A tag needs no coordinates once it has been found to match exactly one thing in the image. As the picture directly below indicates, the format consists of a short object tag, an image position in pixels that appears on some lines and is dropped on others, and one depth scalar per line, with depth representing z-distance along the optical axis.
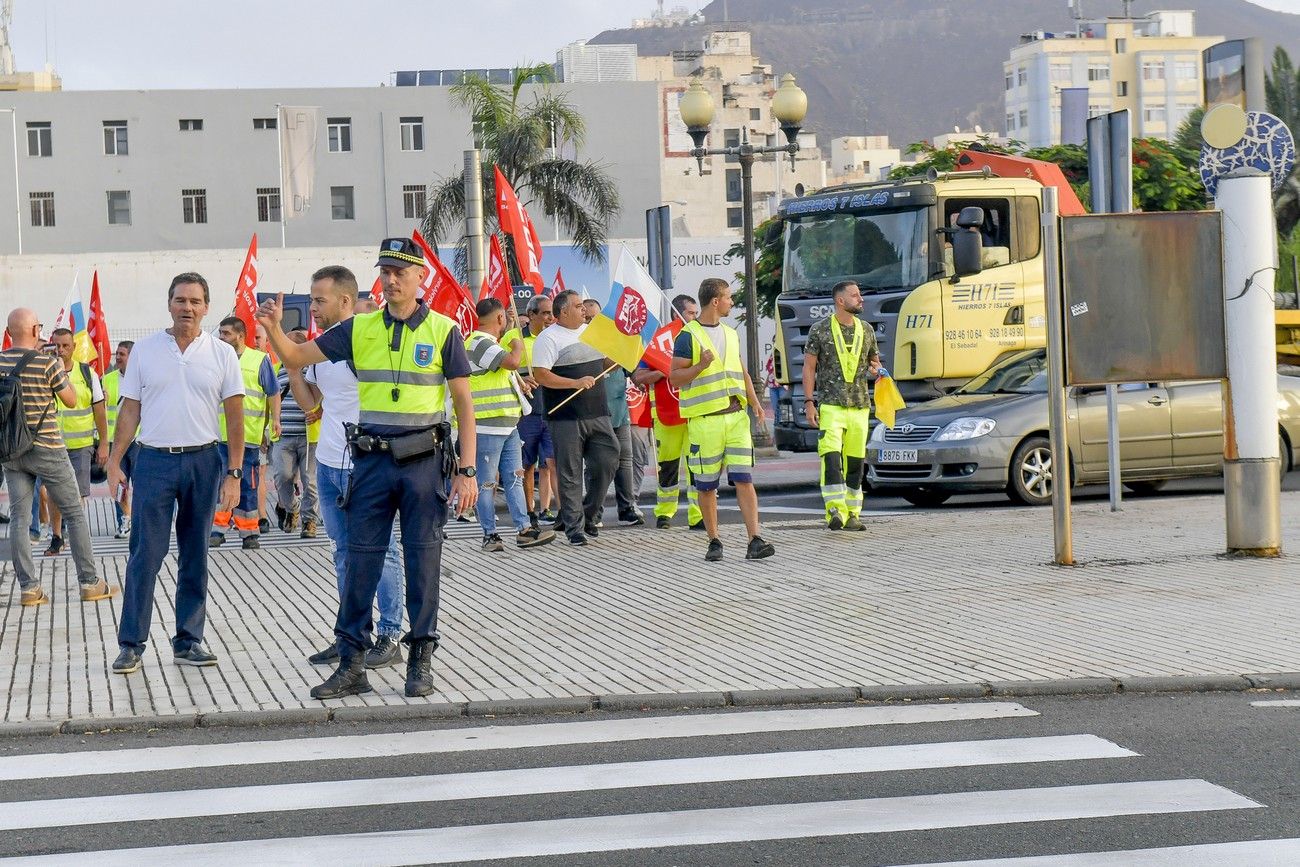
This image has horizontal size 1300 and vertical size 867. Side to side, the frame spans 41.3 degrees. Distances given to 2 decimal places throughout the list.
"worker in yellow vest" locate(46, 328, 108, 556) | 14.56
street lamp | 22.97
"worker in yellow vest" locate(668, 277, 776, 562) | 11.70
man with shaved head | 10.64
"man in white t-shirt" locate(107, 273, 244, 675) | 8.23
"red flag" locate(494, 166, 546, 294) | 17.33
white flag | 63.56
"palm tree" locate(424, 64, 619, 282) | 44.78
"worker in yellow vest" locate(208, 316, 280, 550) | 13.72
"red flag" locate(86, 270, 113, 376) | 20.97
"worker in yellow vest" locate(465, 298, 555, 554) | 12.73
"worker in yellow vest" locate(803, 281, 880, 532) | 13.07
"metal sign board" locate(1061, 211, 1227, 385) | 11.22
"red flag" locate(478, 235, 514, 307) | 16.90
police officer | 7.44
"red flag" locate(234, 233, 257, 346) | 14.55
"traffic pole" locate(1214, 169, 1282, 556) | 11.03
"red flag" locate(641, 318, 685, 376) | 14.23
